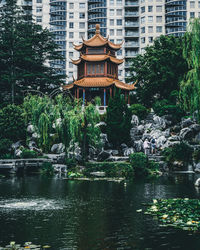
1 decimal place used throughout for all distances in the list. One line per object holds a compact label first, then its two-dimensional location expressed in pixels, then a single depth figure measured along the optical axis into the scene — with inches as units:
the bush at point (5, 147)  1298.0
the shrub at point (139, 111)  1670.5
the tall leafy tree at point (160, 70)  1728.6
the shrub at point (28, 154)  1227.9
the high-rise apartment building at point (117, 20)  3117.6
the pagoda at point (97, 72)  1811.0
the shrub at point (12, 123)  1379.2
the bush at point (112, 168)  1050.6
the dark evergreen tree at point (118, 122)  1370.6
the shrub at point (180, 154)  1203.2
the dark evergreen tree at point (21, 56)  1847.9
